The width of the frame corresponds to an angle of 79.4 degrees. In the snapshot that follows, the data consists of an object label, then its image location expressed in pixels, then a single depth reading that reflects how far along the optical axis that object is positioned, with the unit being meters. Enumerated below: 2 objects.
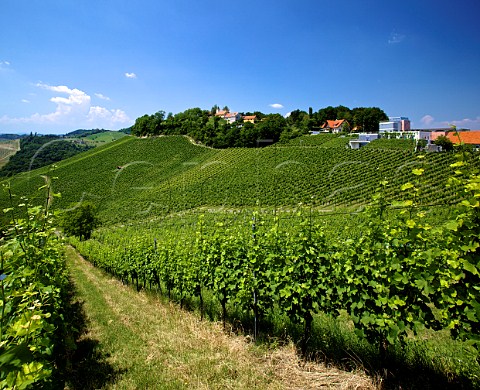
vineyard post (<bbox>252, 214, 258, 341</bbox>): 4.88
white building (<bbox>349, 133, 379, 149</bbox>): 49.53
